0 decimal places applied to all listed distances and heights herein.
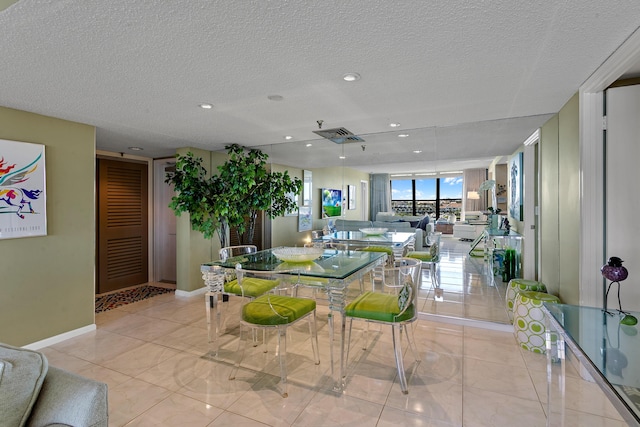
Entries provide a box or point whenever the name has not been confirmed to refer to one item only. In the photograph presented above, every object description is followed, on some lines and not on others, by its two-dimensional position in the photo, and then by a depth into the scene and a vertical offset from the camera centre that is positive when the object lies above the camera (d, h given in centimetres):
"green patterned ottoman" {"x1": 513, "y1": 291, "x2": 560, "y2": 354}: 266 -98
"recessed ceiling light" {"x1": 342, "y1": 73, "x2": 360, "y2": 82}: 205 +91
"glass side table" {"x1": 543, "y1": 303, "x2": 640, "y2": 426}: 99 -59
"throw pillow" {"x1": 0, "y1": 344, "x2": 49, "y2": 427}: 100 -58
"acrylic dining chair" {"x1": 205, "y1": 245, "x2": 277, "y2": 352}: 282 -74
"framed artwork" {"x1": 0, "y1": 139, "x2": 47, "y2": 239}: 266 +20
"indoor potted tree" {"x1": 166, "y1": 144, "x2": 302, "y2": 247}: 431 +29
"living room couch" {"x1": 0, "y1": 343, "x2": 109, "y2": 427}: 102 -63
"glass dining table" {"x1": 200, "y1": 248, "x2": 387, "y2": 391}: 225 -47
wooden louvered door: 463 -21
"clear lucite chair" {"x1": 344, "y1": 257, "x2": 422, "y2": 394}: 222 -73
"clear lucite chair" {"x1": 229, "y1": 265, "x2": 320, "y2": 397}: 223 -76
